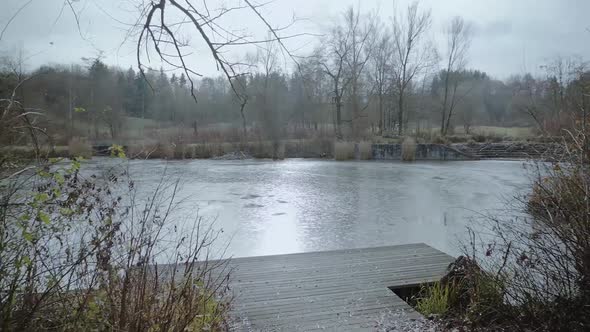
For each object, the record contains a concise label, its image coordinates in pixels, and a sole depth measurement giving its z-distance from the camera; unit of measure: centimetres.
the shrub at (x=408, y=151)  1667
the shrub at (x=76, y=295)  155
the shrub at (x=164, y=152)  1566
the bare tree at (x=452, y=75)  2269
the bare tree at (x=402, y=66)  2295
